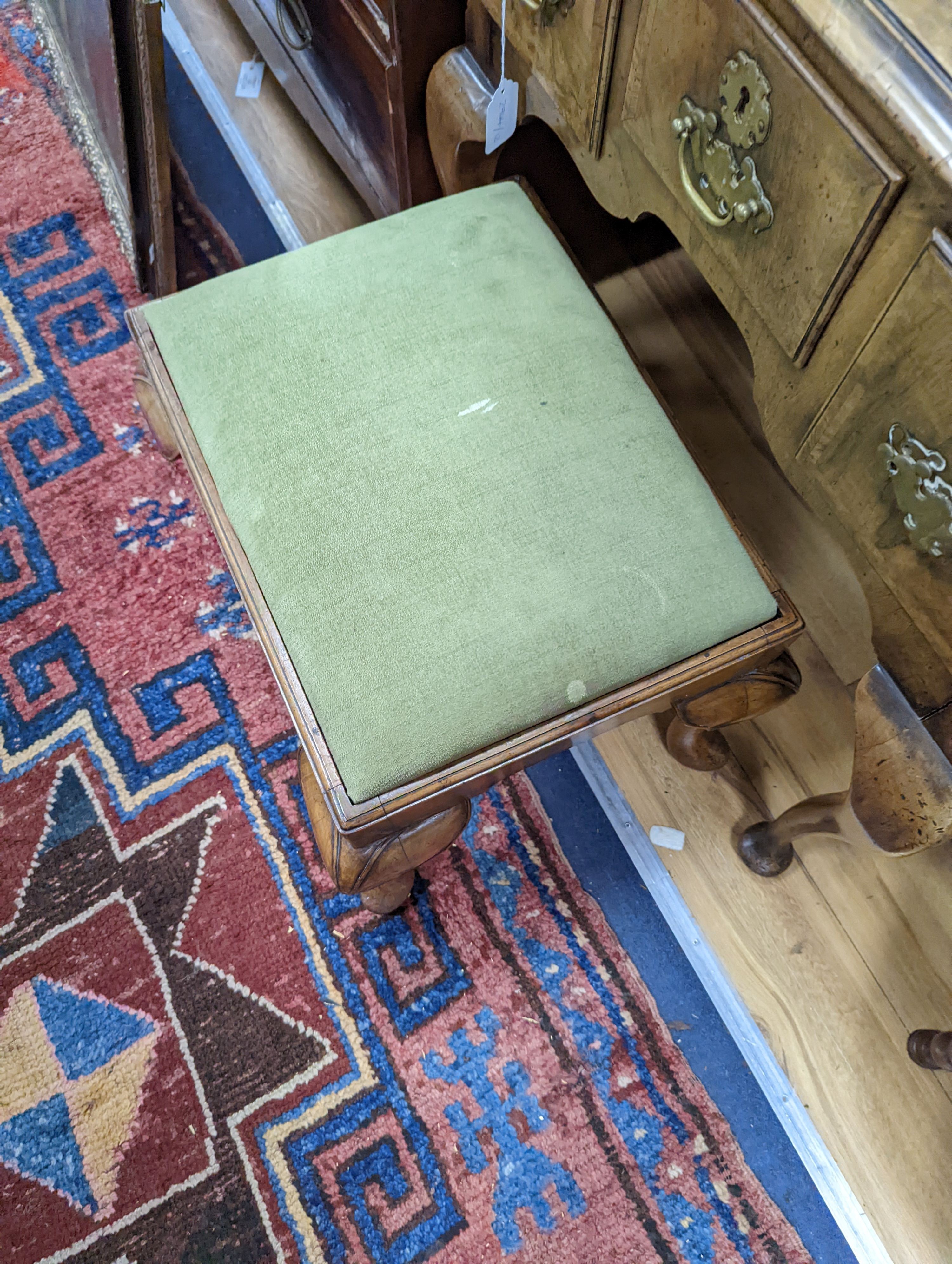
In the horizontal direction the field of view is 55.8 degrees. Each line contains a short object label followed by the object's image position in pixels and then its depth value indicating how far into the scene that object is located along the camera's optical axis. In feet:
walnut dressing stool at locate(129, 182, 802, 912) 1.96
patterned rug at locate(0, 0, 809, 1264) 2.76
